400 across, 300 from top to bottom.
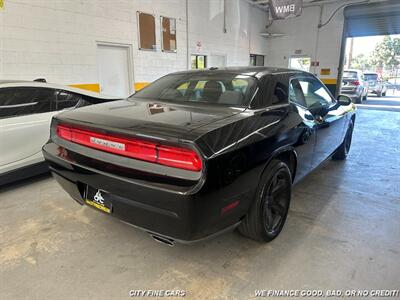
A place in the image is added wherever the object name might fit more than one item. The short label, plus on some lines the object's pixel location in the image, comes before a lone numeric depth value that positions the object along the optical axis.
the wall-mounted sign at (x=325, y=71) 11.63
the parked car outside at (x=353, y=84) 12.33
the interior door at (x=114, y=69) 6.44
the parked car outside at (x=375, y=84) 15.42
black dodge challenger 1.48
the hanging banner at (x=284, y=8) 6.67
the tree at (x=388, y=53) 31.66
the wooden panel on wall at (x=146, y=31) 6.95
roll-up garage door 9.87
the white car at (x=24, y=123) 3.01
